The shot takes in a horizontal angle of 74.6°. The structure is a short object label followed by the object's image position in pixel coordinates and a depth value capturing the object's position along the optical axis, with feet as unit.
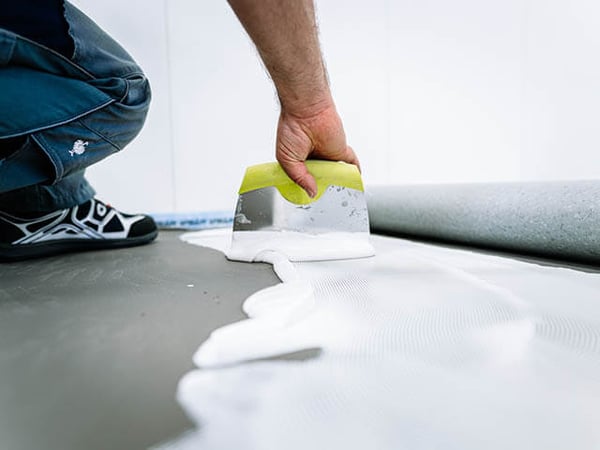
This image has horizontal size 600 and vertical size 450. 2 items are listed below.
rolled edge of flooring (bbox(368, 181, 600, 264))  2.72
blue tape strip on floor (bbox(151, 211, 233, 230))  6.72
